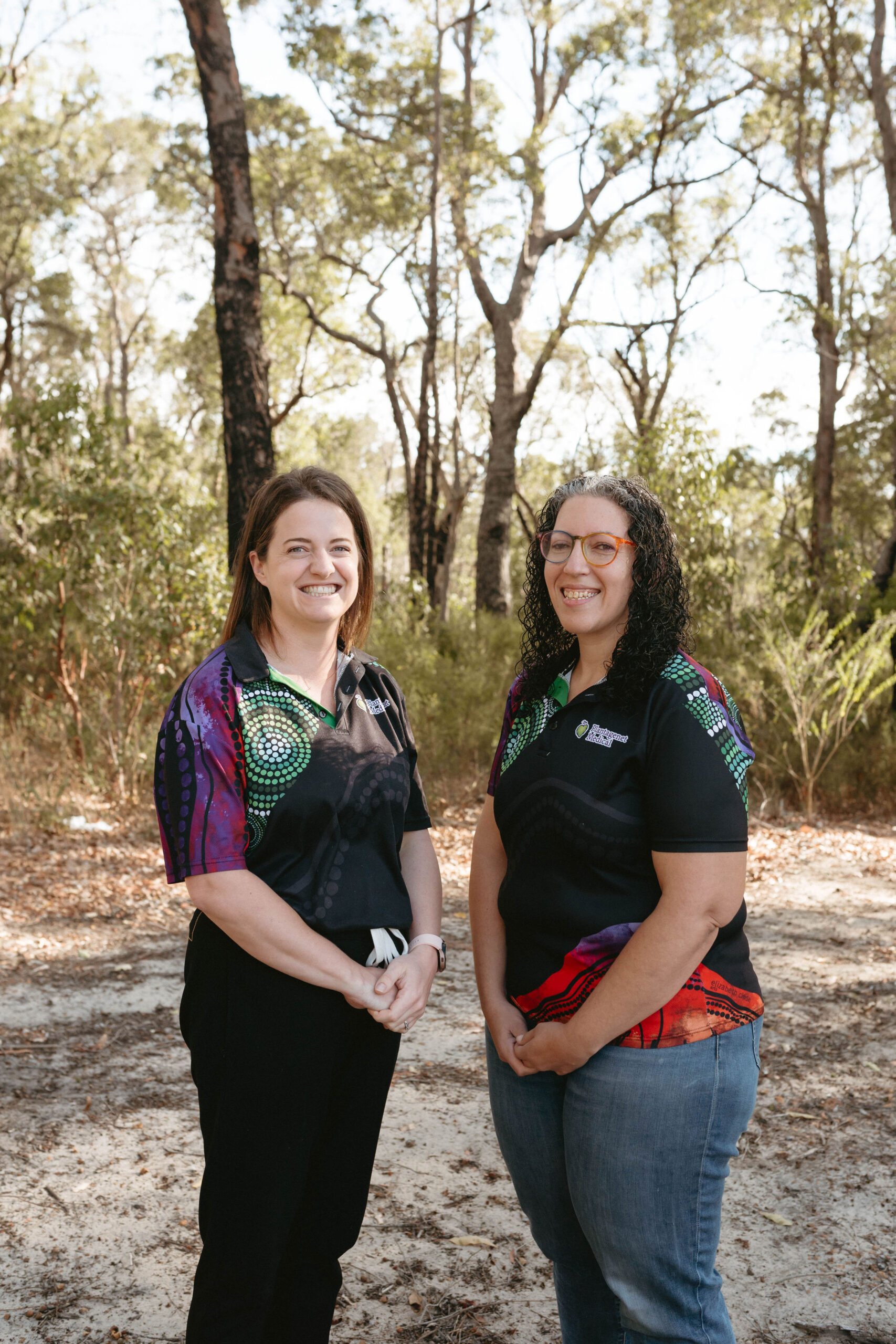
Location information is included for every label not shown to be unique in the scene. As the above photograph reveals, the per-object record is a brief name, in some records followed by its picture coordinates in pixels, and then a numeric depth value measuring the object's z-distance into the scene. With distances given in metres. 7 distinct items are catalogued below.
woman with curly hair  1.54
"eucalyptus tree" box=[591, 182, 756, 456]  21.09
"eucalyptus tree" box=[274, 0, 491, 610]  14.55
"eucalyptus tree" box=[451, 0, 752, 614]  14.62
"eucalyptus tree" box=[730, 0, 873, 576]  14.55
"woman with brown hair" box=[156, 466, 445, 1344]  1.67
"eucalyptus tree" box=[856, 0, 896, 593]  10.71
